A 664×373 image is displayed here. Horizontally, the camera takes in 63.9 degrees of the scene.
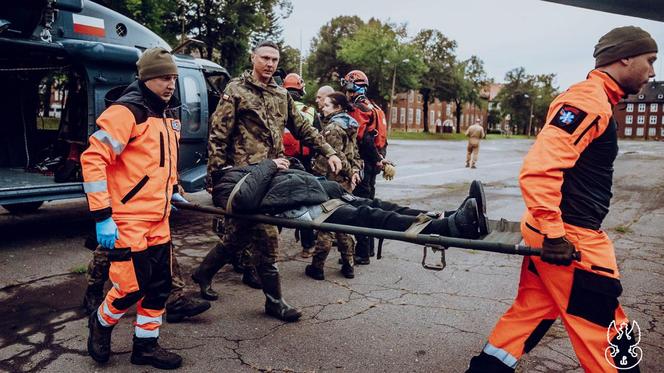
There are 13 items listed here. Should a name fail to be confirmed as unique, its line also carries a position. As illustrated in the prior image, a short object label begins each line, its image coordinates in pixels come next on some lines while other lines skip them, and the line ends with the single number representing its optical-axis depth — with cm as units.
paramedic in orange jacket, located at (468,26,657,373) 254
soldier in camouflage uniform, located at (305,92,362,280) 542
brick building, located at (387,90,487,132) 7891
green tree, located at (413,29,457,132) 6350
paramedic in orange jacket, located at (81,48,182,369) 308
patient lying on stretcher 313
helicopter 600
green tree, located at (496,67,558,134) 9400
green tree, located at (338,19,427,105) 4969
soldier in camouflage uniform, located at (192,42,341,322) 423
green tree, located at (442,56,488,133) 6350
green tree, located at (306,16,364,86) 6059
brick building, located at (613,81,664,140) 11900
